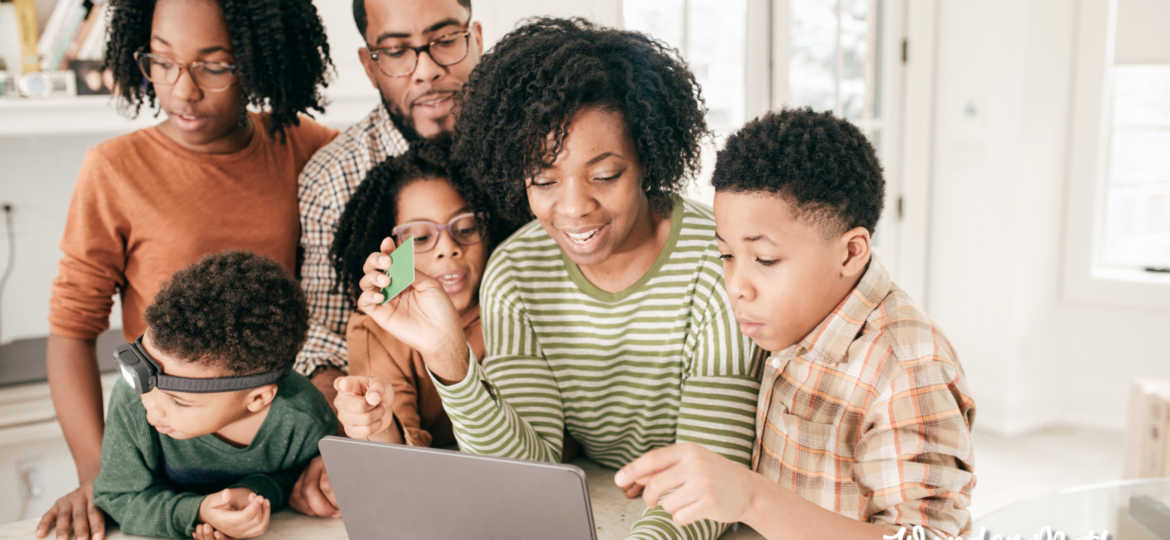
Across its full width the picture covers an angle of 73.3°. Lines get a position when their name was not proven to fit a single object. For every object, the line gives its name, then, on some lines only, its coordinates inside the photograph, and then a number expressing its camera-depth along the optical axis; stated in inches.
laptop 30.4
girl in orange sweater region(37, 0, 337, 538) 52.6
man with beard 54.3
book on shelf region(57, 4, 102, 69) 88.8
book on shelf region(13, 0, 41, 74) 86.0
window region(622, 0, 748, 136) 122.6
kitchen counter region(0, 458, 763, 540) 43.3
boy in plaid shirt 34.0
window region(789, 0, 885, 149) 130.5
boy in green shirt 40.5
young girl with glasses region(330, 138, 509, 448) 52.0
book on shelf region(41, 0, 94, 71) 88.4
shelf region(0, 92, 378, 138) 85.8
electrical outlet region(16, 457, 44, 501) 88.7
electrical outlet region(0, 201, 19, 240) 97.0
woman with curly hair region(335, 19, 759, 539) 41.8
